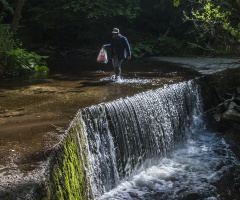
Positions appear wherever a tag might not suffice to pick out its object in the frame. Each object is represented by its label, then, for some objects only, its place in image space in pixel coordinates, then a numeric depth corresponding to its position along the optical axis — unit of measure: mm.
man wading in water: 9406
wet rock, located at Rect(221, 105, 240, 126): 8688
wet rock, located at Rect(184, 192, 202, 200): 5512
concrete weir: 3215
